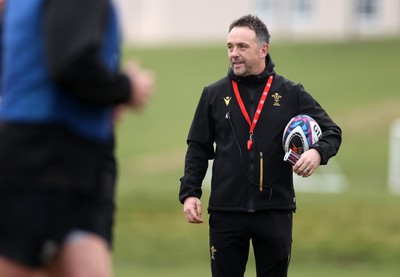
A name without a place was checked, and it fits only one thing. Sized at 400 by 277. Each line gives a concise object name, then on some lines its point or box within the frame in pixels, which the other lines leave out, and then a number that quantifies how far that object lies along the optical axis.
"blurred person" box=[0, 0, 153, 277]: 9.73
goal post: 54.01
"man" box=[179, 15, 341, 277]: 14.79
